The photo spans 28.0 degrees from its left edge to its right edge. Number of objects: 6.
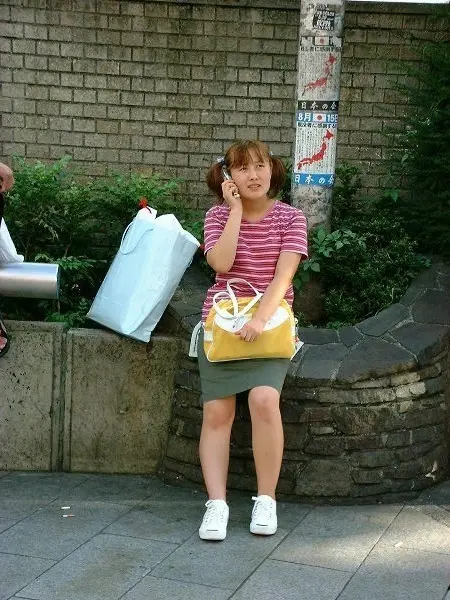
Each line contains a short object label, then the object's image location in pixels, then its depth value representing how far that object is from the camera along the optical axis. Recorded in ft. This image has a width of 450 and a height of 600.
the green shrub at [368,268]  16.70
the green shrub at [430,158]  17.66
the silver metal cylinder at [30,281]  14.60
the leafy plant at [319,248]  16.88
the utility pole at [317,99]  16.10
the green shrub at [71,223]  16.97
